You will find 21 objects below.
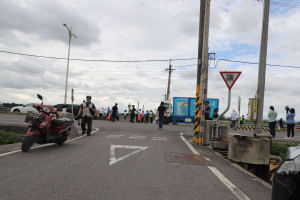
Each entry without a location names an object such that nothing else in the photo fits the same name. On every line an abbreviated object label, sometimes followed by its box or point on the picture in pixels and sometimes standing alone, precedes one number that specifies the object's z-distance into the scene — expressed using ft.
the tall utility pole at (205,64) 39.66
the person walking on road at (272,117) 52.37
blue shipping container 103.45
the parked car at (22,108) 112.16
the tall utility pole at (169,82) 168.18
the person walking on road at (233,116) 84.70
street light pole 108.17
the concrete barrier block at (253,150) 25.21
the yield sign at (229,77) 33.42
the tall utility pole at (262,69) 31.48
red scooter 25.48
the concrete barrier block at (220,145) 34.78
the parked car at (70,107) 104.35
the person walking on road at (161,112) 63.82
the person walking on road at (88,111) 42.73
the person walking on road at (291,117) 55.67
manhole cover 23.21
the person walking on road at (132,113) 100.33
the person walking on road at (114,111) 95.65
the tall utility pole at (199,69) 41.16
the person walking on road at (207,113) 51.72
